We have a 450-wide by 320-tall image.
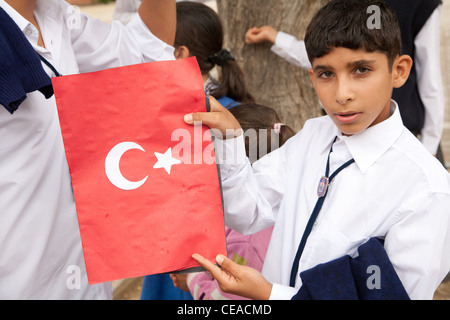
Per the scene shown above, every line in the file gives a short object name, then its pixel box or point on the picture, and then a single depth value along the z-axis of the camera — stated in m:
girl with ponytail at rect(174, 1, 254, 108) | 2.77
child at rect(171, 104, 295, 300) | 1.99
